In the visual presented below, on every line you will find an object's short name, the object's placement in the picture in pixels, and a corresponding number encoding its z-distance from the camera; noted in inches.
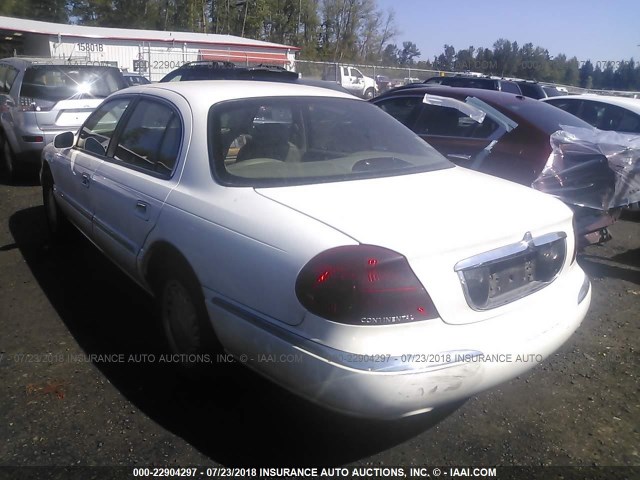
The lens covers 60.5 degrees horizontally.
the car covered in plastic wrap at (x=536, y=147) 175.8
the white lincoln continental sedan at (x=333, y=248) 83.8
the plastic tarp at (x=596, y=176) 174.9
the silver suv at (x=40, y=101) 298.7
